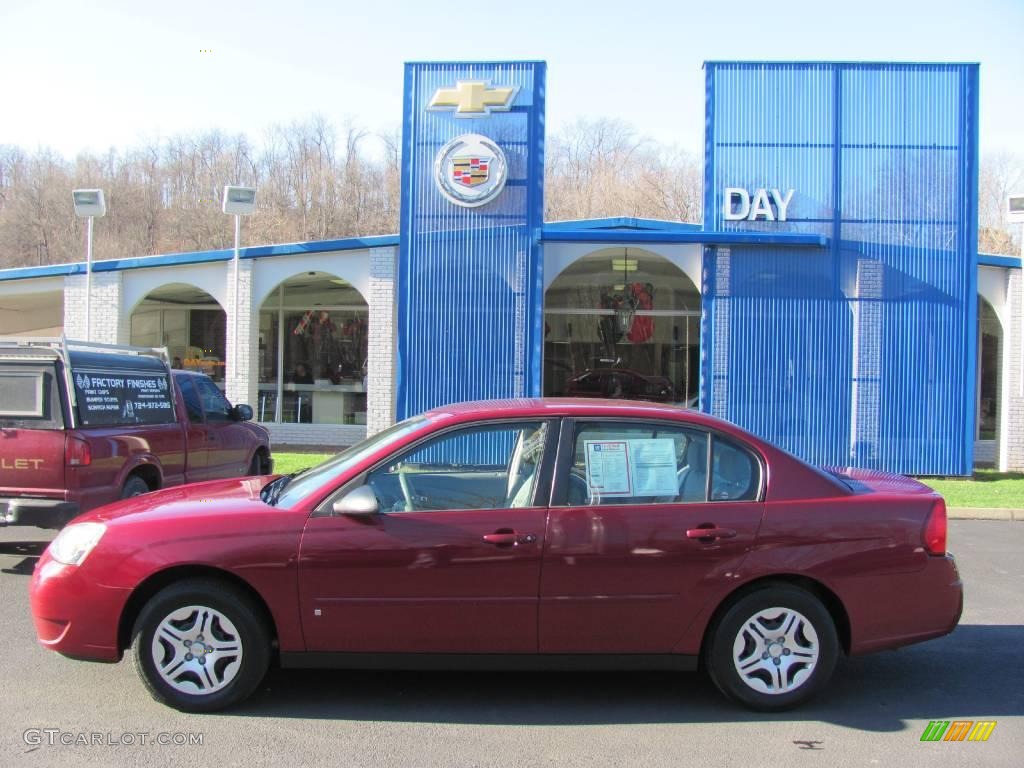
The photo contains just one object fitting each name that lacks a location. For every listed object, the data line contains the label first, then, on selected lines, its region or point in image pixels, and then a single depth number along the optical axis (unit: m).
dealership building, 14.77
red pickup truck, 7.32
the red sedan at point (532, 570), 4.43
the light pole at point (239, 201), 14.64
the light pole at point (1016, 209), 14.56
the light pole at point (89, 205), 15.44
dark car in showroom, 18.84
